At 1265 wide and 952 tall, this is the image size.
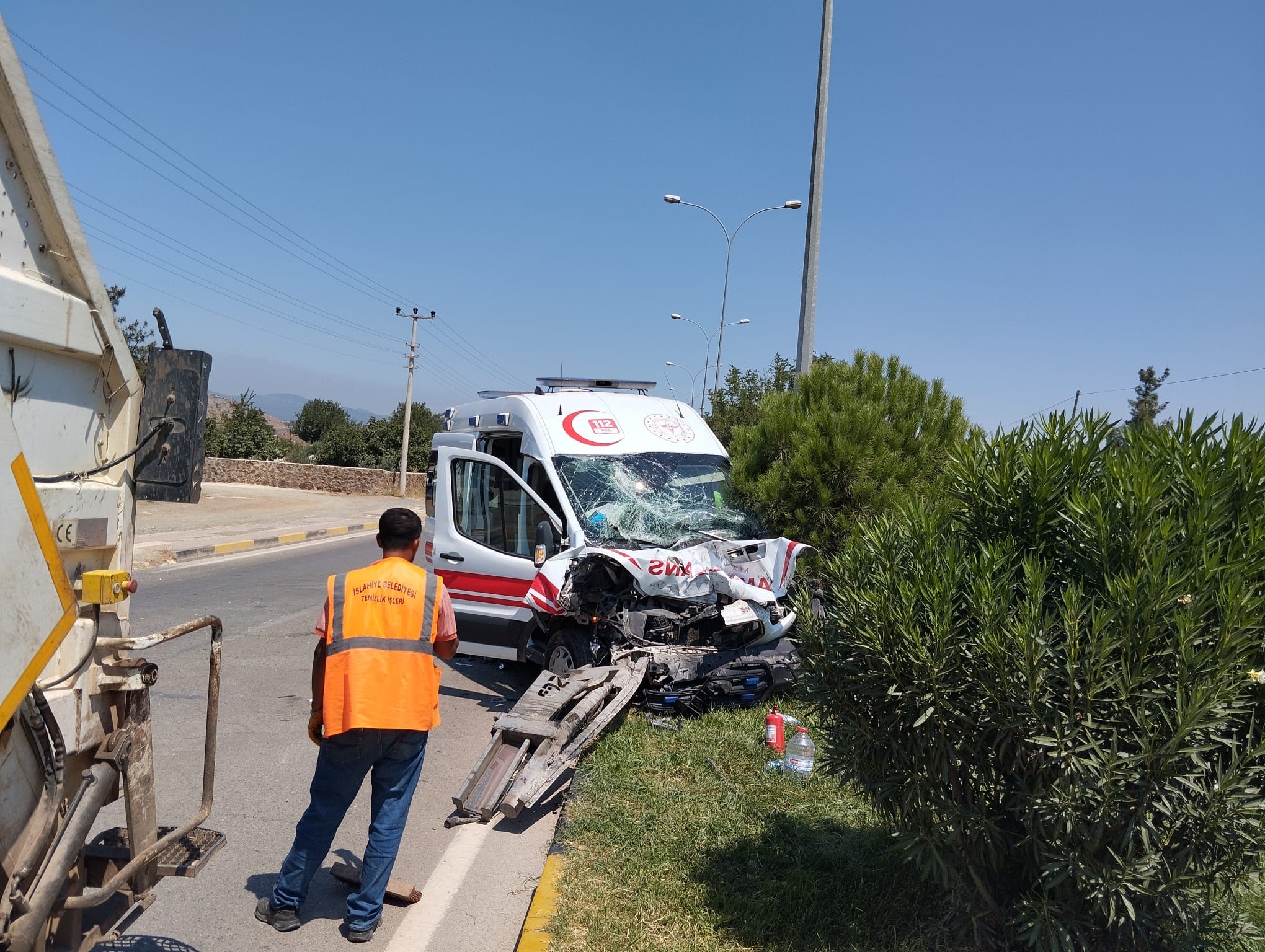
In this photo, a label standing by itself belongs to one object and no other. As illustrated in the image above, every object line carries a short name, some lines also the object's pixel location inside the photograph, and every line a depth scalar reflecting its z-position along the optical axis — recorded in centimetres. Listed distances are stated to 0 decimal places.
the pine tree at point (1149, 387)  3963
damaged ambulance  690
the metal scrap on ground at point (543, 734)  527
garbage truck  235
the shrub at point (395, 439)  4816
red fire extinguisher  629
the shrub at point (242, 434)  4275
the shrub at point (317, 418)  5684
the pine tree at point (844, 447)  812
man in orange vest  383
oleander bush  287
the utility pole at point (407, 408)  4456
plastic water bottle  574
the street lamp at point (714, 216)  2225
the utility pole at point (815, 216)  1031
